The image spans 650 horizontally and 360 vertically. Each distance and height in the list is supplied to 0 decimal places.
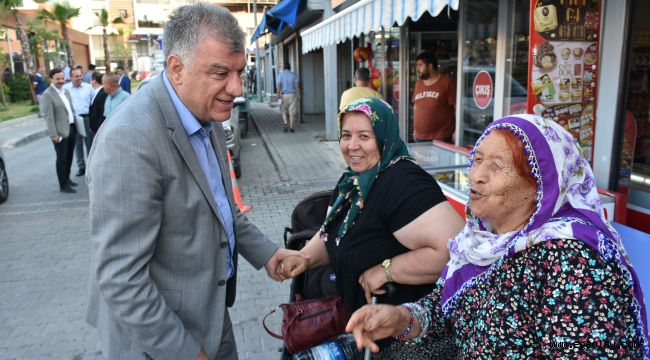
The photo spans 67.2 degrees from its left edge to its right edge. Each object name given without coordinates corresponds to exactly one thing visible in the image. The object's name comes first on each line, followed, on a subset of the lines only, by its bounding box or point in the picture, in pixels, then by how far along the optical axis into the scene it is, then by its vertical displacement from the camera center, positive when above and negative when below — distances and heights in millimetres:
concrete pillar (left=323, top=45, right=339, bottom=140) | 12016 -430
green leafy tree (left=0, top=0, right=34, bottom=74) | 22922 +2697
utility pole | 26075 +300
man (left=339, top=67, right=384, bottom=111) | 7865 -278
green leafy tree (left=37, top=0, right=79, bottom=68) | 31328 +4140
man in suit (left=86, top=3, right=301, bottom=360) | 1526 -409
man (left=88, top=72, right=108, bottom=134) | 8164 -479
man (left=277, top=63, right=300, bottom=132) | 14570 -563
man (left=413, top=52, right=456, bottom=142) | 7020 -447
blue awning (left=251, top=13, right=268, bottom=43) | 14773 +1511
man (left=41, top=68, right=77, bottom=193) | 7785 -669
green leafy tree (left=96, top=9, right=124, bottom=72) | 38688 +4553
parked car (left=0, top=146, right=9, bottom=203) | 7617 -1582
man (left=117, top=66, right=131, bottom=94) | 16064 -101
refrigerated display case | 2996 -827
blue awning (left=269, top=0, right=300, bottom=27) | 12031 +1572
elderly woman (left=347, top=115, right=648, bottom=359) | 1273 -554
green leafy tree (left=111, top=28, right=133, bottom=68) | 54156 +3517
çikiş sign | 5961 -243
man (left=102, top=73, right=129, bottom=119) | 7750 -198
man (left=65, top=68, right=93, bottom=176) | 9117 -411
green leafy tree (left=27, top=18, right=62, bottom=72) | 28891 +2557
